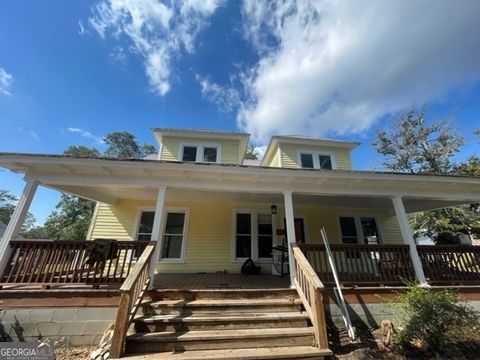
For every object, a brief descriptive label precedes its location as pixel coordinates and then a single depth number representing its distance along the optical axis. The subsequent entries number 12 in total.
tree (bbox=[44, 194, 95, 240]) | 25.62
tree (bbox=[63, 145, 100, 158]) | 26.48
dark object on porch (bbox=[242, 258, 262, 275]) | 7.45
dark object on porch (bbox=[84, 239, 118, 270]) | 4.46
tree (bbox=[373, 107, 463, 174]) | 18.28
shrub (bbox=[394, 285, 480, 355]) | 3.57
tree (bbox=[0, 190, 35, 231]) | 31.52
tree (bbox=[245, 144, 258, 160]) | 25.54
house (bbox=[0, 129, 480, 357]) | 4.37
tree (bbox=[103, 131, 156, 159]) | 29.39
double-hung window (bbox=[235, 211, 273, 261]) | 8.00
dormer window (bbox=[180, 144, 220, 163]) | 9.73
